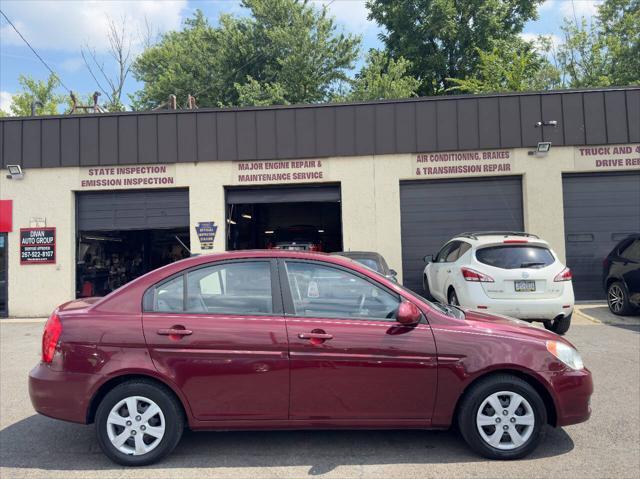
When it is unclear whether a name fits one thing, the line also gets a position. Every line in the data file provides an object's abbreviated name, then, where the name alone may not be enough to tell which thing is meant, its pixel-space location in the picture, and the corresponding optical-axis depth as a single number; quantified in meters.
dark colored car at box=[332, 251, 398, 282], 8.29
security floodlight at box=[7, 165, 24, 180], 12.76
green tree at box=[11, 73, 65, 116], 40.97
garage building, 12.45
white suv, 8.17
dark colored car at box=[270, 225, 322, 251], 17.97
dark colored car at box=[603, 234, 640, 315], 10.02
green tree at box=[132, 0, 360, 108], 27.73
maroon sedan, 3.96
